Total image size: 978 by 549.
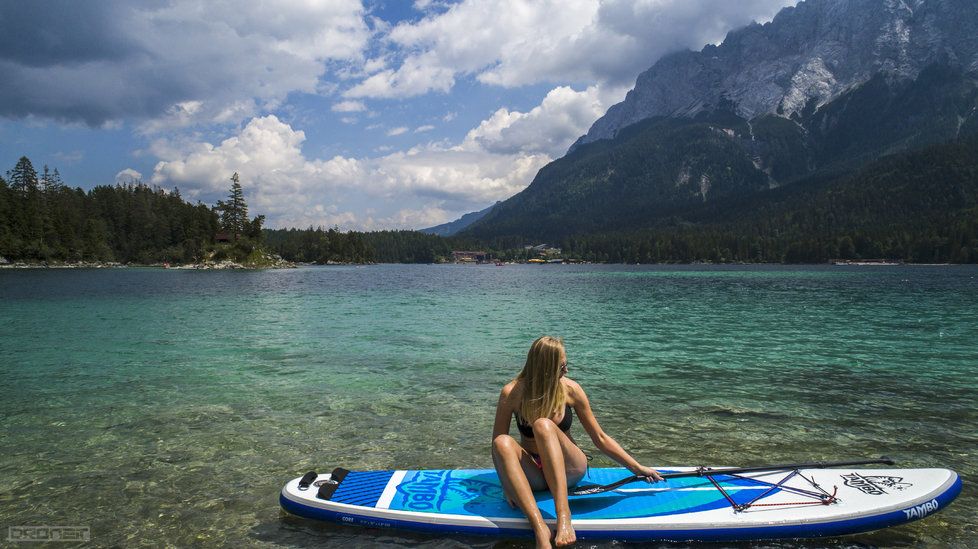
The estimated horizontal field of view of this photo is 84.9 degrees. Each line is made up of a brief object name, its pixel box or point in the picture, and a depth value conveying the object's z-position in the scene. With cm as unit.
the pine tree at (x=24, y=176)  16388
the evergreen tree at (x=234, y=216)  17688
